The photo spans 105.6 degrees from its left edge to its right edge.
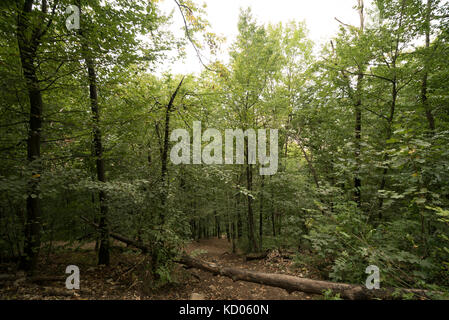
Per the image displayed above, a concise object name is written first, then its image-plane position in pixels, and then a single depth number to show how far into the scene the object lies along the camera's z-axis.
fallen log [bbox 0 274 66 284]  3.35
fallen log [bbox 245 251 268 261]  7.99
